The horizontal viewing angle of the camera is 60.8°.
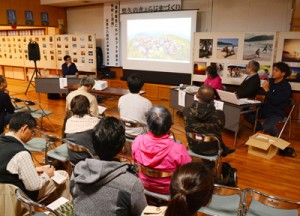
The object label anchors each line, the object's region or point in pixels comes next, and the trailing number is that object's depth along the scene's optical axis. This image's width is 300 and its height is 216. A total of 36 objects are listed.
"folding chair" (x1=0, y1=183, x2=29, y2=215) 1.52
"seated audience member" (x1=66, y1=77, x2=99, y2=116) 3.49
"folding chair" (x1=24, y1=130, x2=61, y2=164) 2.59
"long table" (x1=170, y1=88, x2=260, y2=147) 3.91
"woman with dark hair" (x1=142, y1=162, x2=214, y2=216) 0.91
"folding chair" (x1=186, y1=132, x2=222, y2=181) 2.49
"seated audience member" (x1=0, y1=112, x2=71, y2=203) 1.76
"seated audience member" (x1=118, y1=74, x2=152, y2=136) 3.06
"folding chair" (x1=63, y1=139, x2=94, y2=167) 2.12
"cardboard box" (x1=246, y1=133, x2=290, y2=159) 3.63
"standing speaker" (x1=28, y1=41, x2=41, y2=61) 7.65
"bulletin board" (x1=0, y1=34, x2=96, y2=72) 8.16
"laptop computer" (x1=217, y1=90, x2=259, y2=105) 3.93
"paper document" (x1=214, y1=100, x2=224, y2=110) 3.96
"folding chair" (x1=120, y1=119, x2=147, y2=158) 2.84
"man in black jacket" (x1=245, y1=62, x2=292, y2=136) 3.95
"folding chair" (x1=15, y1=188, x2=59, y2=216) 1.44
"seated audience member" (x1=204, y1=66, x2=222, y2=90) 4.76
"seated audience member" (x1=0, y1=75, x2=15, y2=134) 3.50
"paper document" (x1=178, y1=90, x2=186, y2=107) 4.80
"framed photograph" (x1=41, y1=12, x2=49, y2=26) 8.70
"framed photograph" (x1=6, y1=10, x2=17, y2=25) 7.82
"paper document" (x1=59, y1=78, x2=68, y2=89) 6.24
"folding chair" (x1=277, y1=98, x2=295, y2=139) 4.02
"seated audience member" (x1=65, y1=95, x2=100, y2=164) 2.31
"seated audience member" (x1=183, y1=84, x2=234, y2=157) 2.67
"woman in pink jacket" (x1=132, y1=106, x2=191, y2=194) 1.82
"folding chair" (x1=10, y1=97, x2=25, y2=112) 4.65
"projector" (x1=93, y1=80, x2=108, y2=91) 5.29
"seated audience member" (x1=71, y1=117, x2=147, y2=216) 1.23
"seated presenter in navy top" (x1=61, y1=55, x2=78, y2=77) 7.20
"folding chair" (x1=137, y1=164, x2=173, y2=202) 1.79
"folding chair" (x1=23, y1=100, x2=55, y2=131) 4.29
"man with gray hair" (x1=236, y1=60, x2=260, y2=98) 4.37
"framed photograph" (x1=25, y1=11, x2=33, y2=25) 8.32
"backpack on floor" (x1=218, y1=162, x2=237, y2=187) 2.75
